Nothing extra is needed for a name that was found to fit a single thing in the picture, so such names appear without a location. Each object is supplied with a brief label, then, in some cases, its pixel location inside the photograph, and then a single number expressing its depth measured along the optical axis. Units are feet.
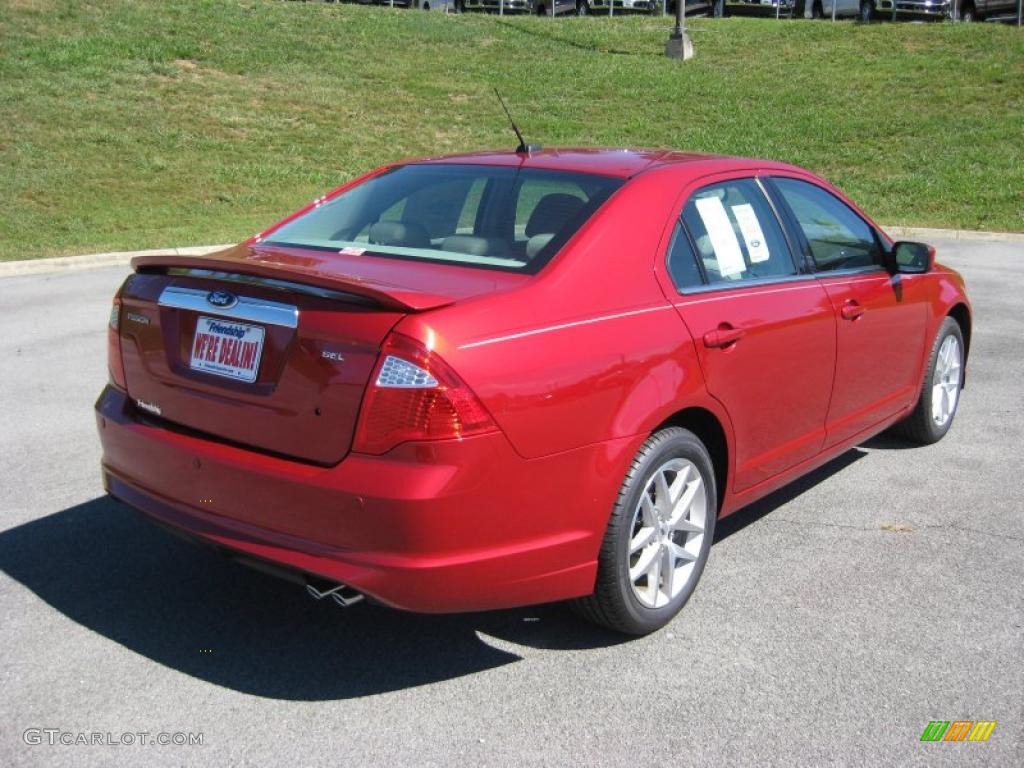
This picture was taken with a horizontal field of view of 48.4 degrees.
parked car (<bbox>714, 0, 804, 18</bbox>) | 120.16
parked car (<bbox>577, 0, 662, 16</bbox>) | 120.57
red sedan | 10.58
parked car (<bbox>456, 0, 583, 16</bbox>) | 121.80
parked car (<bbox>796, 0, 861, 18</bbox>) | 110.22
